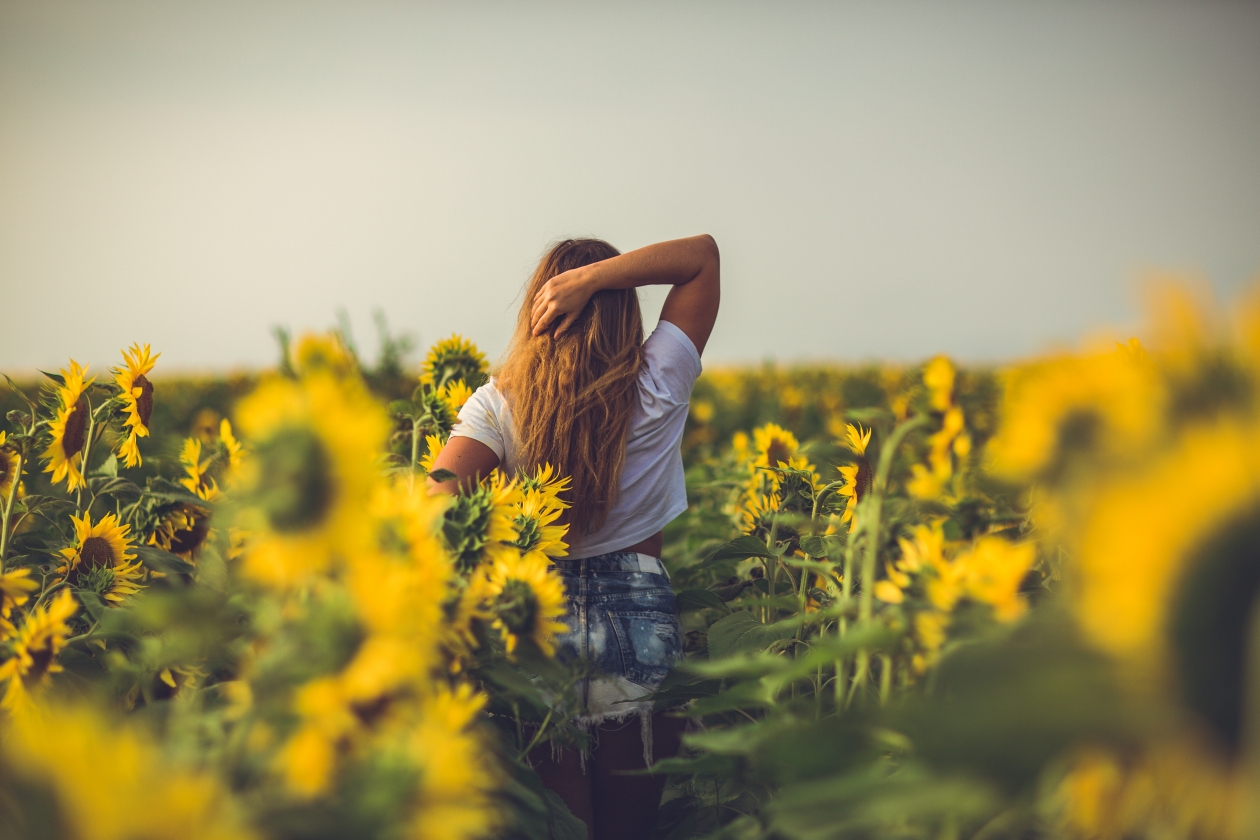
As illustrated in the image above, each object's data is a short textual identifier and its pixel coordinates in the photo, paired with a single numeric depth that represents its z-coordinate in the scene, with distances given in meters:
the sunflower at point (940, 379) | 2.54
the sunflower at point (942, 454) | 2.20
